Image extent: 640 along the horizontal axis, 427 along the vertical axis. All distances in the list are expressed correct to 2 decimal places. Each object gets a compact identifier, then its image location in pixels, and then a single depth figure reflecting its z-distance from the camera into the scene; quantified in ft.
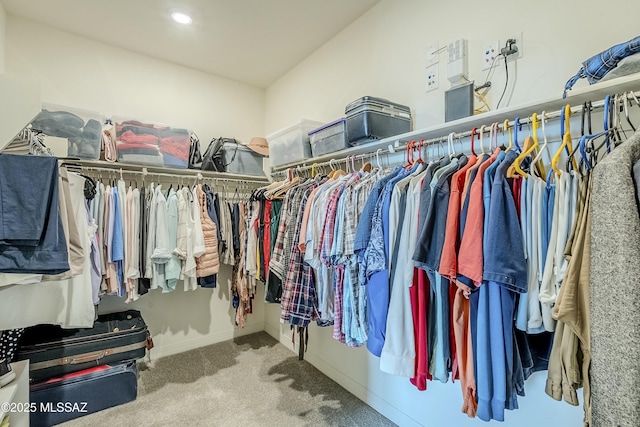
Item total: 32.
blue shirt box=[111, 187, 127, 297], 7.05
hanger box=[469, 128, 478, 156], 4.23
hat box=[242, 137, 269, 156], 9.54
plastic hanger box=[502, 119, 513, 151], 3.86
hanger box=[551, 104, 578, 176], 3.29
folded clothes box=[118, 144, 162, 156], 7.55
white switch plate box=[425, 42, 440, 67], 5.71
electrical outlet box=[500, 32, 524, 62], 4.64
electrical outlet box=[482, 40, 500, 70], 4.91
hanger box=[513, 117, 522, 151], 3.71
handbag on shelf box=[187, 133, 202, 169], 8.82
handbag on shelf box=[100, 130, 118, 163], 7.52
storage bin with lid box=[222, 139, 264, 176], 9.18
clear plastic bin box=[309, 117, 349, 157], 6.33
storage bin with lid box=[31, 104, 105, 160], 6.61
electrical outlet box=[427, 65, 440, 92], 5.75
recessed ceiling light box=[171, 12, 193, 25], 7.19
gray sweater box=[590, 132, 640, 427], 1.88
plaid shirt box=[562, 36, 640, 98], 3.12
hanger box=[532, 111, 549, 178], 3.50
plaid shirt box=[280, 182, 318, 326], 5.74
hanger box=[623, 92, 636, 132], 3.05
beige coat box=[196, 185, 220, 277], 8.07
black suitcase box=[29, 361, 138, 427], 6.13
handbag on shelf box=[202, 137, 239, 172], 8.99
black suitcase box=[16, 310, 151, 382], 6.44
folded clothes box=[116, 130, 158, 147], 7.57
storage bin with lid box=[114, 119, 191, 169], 7.58
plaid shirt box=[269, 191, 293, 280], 6.58
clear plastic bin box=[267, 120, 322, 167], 7.53
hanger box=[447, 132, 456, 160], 4.49
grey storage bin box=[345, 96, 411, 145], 5.57
